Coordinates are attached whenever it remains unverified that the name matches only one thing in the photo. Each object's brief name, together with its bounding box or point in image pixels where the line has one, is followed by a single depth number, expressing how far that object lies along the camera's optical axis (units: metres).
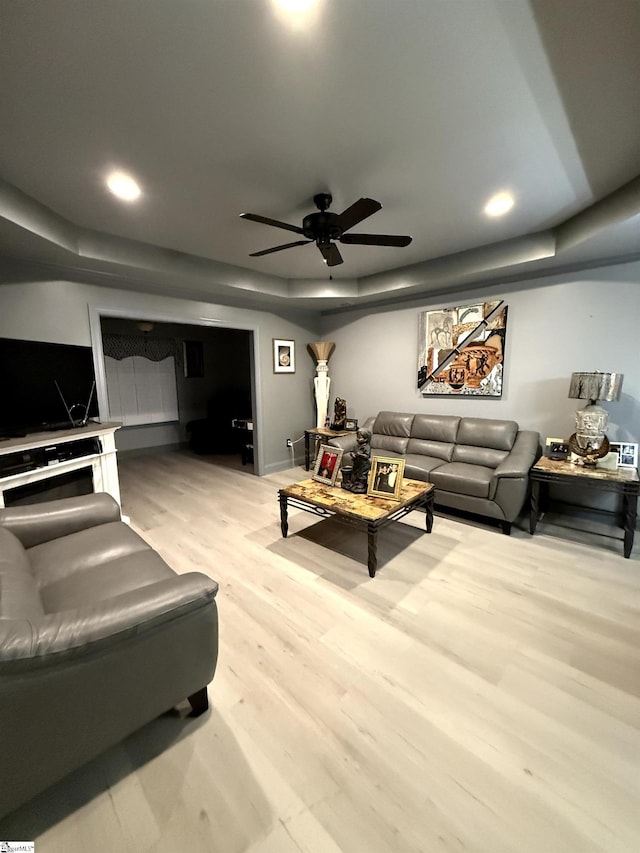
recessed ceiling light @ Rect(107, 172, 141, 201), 2.01
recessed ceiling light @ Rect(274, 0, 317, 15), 1.07
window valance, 5.49
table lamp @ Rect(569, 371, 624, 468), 2.66
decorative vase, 4.95
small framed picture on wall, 4.81
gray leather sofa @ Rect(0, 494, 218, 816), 0.92
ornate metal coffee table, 2.25
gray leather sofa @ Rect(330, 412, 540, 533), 2.87
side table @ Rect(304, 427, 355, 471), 4.55
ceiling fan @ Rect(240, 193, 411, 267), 2.09
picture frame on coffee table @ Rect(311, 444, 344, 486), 2.83
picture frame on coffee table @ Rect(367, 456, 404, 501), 2.54
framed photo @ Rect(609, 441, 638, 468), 2.79
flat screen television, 2.47
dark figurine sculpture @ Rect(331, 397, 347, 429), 4.68
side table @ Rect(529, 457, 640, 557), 2.46
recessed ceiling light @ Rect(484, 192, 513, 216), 2.34
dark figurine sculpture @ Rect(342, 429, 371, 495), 2.66
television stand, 2.28
